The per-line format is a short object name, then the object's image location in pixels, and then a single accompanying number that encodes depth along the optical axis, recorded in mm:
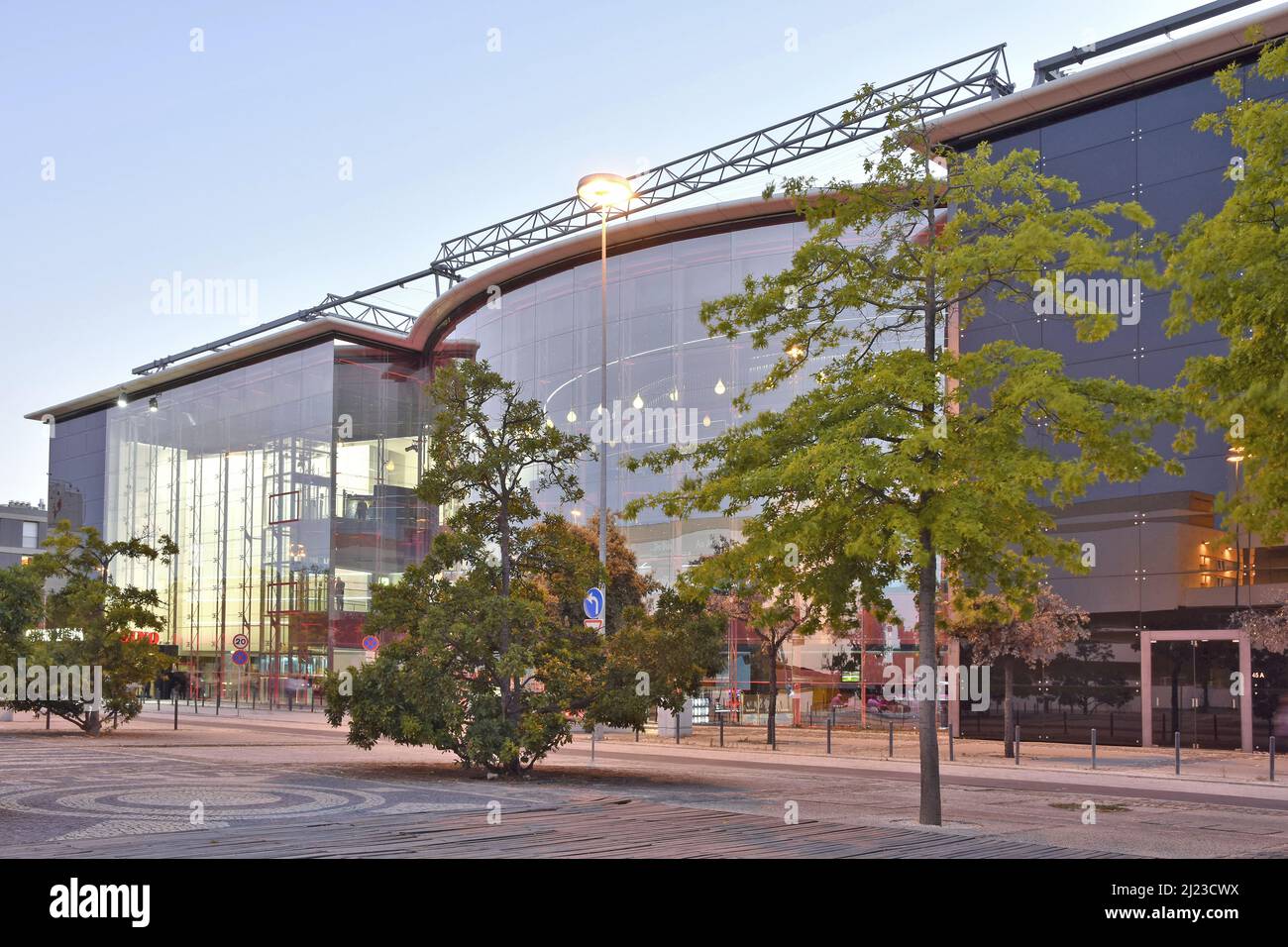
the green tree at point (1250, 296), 13078
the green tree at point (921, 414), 15438
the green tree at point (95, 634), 34859
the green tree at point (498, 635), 21781
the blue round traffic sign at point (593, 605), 30719
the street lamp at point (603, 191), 34656
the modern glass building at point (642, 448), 35438
